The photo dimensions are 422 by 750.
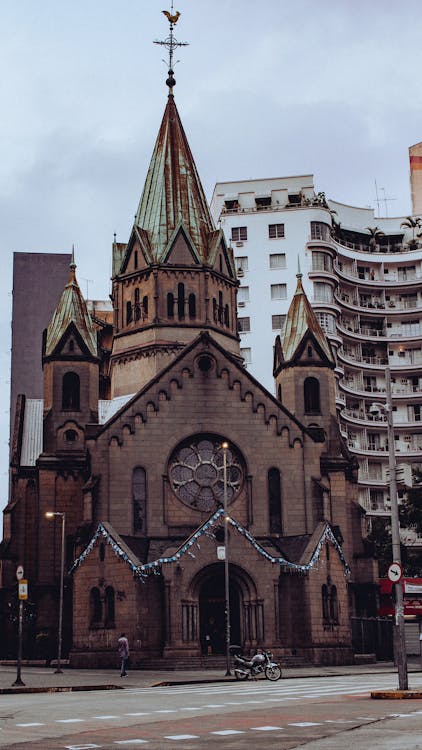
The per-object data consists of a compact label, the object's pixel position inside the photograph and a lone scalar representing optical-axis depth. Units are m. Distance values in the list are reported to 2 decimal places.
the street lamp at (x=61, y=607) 54.64
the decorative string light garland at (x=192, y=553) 53.62
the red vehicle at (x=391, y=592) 64.25
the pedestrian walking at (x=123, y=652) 45.39
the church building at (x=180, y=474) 54.69
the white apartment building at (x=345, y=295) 105.94
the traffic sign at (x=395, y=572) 30.19
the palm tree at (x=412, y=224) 117.00
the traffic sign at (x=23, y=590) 41.84
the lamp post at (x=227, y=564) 45.56
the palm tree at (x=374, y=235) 116.15
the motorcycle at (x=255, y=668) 40.44
